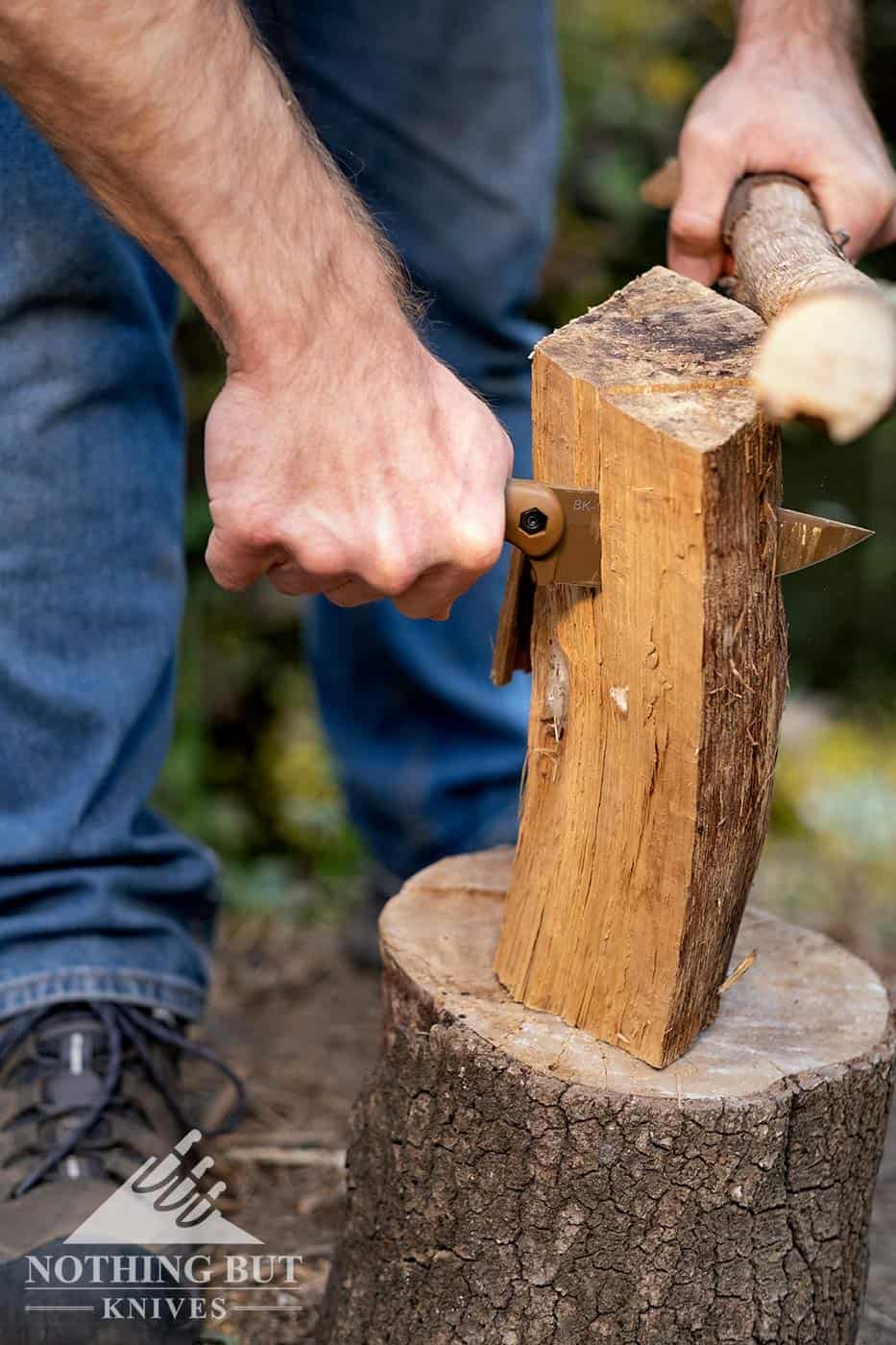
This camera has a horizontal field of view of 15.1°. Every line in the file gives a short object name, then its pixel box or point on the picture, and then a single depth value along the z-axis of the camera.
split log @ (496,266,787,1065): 1.19
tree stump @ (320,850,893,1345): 1.22
